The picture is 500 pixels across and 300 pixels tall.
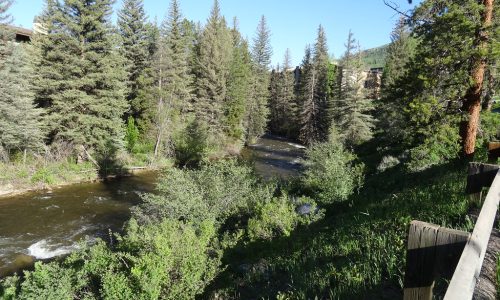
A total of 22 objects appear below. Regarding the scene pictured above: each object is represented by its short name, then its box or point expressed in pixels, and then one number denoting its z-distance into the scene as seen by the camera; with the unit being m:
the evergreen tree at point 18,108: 20.94
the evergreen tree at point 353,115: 35.56
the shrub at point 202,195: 12.34
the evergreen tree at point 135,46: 31.58
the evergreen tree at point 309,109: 48.22
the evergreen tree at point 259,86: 48.31
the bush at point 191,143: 32.53
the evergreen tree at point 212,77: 37.65
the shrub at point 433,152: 11.09
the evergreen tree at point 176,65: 32.31
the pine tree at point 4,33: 22.39
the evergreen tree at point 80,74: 24.14
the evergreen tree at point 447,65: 9.95
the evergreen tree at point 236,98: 41.59
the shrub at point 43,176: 22.23
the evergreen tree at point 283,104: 56.06
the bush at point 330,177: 13.61
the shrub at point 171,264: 7.09
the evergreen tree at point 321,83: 48.76
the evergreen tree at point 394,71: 23.75
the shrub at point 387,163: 17.66
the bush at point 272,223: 10.12
